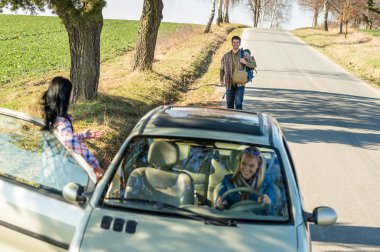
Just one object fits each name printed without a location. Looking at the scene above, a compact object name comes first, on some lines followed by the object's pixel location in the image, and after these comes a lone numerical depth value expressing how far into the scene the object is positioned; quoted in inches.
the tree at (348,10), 2011.6
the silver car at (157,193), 153.5
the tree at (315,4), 2777.8
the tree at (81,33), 453.1
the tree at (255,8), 3441.4
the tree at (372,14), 2573.8
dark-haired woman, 193.0
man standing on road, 452.1
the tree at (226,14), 2594.5
